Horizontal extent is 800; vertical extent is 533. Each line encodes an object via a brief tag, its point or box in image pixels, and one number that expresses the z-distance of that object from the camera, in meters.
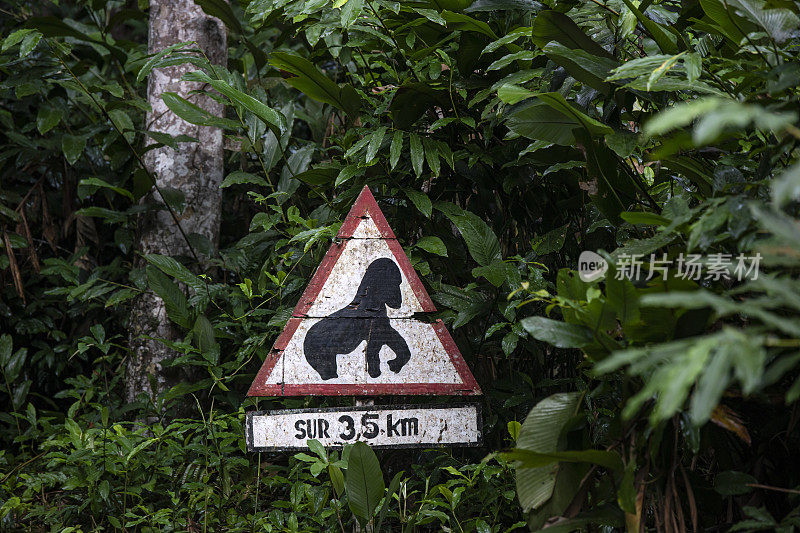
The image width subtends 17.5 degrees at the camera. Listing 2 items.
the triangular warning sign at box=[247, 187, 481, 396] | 10.99
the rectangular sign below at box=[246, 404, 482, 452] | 10.90
